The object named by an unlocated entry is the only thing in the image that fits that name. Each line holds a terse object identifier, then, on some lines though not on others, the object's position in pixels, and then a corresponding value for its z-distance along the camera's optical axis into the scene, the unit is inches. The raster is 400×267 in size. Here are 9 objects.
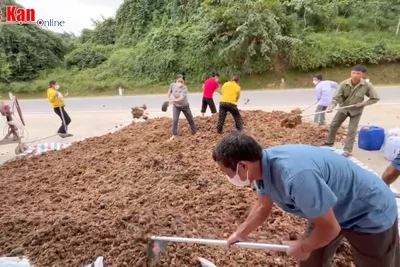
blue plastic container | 208.2
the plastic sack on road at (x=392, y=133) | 197.3
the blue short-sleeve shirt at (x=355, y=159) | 185.2
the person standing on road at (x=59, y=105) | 288.0
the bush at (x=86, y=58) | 754.2
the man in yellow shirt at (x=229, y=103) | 246.1
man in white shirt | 272.4
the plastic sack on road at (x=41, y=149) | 235.5
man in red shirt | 300.2
